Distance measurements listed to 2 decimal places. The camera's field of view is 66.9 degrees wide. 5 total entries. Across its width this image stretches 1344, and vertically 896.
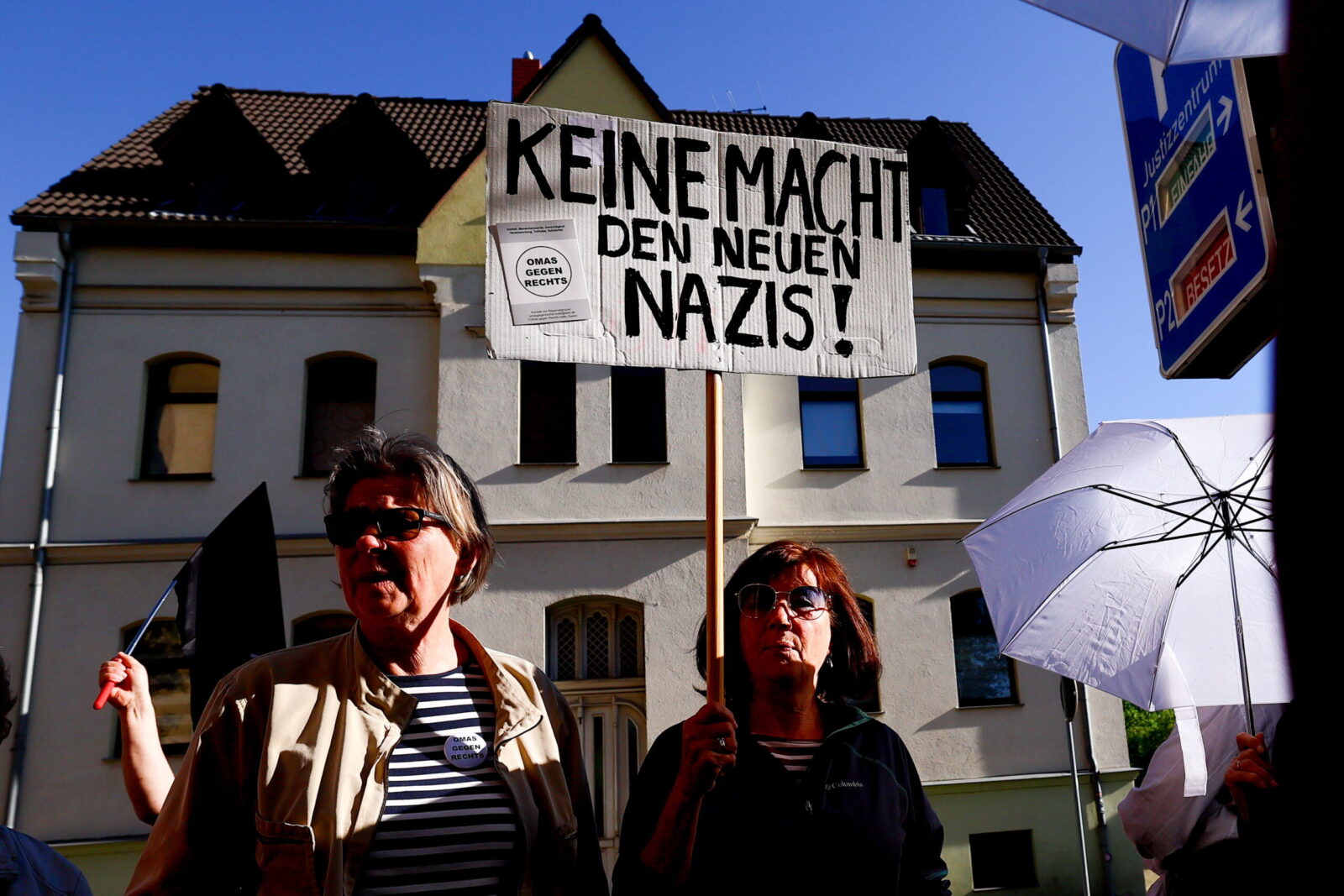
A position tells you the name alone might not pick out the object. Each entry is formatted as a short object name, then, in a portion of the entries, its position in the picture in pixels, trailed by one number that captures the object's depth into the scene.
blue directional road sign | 1.51
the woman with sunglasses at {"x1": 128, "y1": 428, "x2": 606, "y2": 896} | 2.20
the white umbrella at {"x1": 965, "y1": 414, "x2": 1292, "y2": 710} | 3.43
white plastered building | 11.17
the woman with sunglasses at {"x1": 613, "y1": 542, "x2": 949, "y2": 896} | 2.43
